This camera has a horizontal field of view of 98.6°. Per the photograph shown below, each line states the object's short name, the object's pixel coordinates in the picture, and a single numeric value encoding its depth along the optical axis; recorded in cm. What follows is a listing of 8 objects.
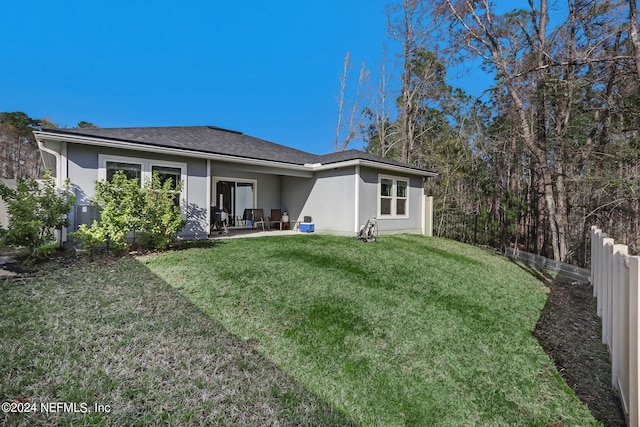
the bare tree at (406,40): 1380
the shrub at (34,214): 516
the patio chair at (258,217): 1105
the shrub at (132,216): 563
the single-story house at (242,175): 653
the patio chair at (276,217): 1140
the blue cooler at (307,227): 1040
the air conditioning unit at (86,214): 643
